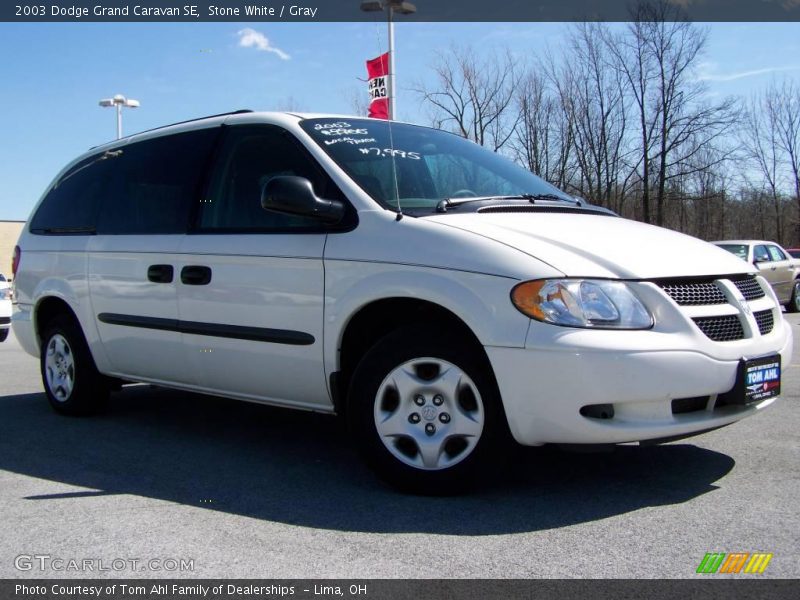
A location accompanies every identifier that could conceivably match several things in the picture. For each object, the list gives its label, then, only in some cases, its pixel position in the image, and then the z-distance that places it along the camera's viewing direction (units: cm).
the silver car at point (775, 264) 1575
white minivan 333
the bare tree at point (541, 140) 2319
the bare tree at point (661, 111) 2403
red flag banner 1392
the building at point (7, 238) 4366
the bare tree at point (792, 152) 3425
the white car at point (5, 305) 1280
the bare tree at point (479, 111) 2269
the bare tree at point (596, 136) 2389
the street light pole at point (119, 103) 2447
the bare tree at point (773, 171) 3447
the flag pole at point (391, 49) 1653
